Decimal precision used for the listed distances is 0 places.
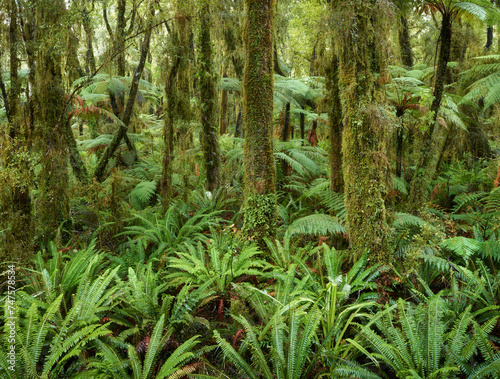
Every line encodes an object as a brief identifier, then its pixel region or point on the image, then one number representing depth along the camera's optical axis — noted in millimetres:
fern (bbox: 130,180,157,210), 6324
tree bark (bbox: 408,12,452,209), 4570
